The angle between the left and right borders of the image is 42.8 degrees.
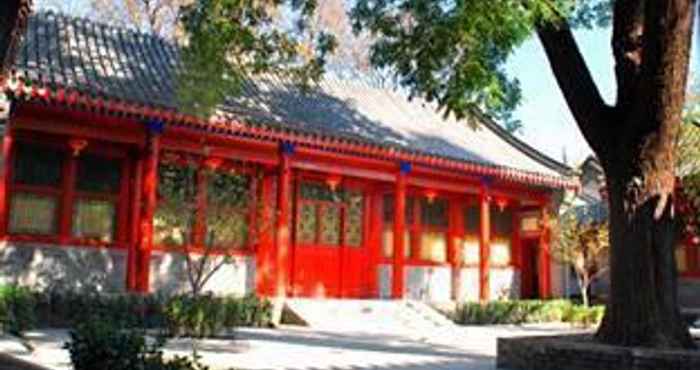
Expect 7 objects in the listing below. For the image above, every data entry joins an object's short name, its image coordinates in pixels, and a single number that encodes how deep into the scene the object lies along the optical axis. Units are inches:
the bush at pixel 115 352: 275.3
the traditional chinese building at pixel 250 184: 562.9
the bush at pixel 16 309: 474.9
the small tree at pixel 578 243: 776.9
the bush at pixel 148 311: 502.6
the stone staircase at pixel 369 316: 626.9
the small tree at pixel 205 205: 470.0
